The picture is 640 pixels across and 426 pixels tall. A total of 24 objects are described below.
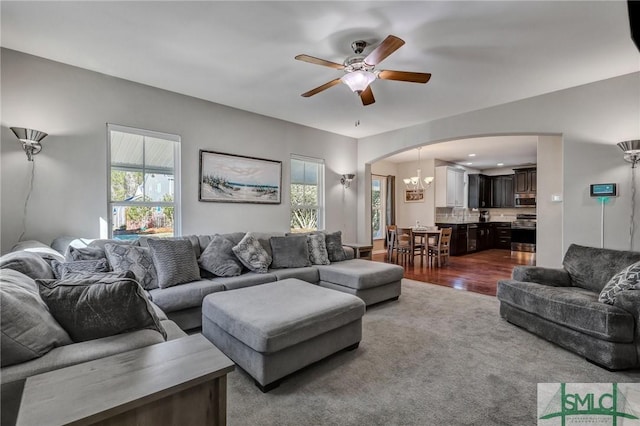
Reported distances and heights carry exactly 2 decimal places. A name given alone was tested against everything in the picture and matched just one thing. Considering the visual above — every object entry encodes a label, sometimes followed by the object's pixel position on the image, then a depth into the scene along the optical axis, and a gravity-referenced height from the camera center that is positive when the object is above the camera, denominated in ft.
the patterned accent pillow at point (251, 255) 11.67 -1.82
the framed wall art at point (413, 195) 28.60 +1.70
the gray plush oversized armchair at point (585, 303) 7.13 -2.56
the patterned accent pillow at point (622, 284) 7.59 -1.88
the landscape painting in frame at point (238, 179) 13.50 +1.63
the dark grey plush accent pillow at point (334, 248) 14.30 -1.83
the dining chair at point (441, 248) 20.93 -2.62
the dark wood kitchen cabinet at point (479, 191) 30.76 +2.33
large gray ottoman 6.36 -2.79
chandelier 25.67 +2.85
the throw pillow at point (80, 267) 7.06 -1.56
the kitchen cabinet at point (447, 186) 27.14 +2.50
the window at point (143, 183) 11.39 +1.13
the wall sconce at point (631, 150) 9.93 +2.22
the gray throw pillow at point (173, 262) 9.53 -1.78
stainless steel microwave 27.91 +1.29
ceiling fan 8.38 +4.19
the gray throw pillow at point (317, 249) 13.64 -1.84
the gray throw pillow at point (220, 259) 11.02 -1.92
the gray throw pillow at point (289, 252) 12.80 -1.87
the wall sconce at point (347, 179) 19.43 +2.22
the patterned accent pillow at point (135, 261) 8.94 -1.64
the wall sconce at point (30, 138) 8.84 +2.20
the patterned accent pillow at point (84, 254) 8.29 -1.32
